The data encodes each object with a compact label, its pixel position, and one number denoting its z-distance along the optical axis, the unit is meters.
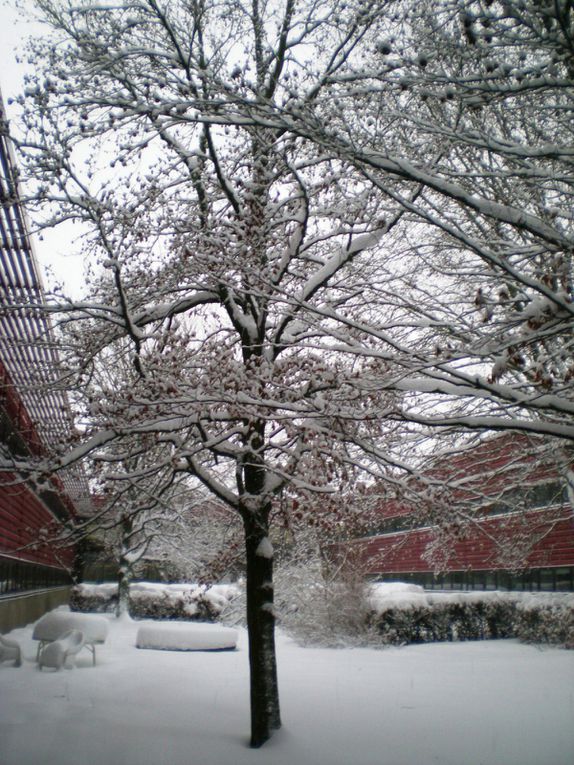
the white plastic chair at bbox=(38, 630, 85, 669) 11.85
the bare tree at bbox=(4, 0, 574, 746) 4.52
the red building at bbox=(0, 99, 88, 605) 6.87
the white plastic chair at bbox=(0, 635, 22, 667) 11.81
